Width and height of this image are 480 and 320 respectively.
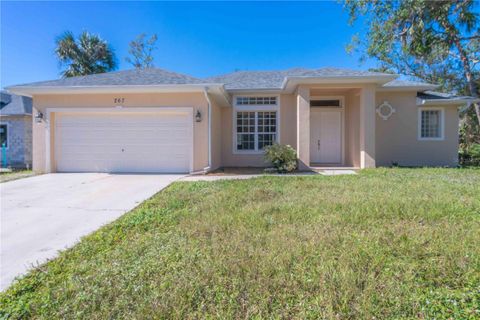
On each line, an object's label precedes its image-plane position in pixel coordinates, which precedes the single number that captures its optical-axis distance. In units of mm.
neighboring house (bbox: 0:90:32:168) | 13828
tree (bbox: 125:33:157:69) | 26250
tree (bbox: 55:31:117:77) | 17156
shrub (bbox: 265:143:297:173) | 9469
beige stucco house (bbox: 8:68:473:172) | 9359
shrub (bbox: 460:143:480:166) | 12289
